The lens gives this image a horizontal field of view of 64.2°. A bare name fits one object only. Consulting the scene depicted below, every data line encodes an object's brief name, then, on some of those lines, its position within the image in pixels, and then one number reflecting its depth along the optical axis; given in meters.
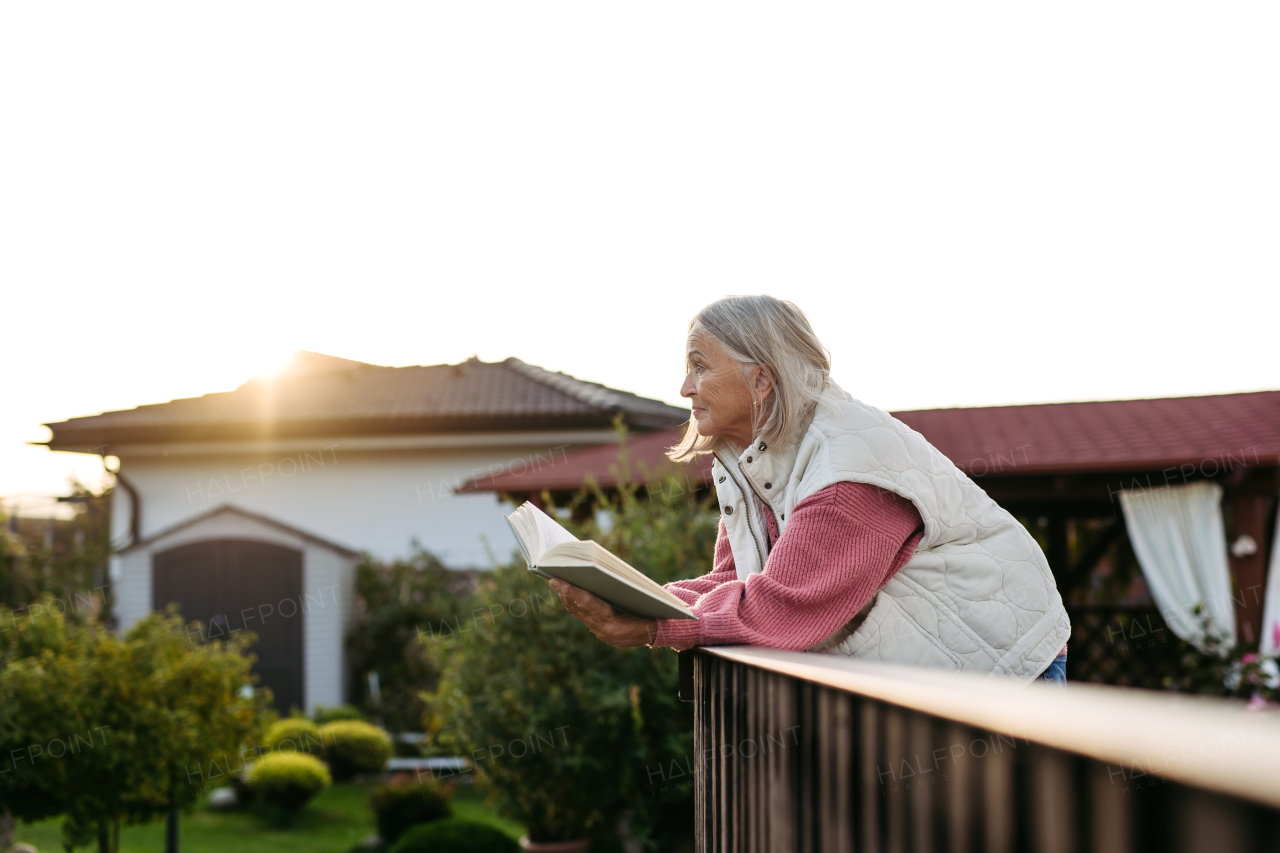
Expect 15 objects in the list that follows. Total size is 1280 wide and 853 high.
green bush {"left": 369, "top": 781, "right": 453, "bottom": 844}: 7.46
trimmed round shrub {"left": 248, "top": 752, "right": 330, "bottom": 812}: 8.56
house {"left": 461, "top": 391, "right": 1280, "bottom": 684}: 7.86
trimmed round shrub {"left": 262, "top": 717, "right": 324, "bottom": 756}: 9.91
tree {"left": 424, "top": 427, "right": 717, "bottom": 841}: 5.68
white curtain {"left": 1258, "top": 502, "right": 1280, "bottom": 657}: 7.24
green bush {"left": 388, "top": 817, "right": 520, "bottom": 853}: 6.16
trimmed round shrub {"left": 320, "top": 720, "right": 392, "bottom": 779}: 10.06
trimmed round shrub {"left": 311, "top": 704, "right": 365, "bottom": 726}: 11.16
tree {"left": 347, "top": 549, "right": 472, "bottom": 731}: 11.71
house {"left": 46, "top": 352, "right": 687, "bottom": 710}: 12.61
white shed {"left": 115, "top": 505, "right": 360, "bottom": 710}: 12.36
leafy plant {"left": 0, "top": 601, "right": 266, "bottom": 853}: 5.54
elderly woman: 1.88
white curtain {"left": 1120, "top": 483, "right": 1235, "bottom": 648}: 7.96
